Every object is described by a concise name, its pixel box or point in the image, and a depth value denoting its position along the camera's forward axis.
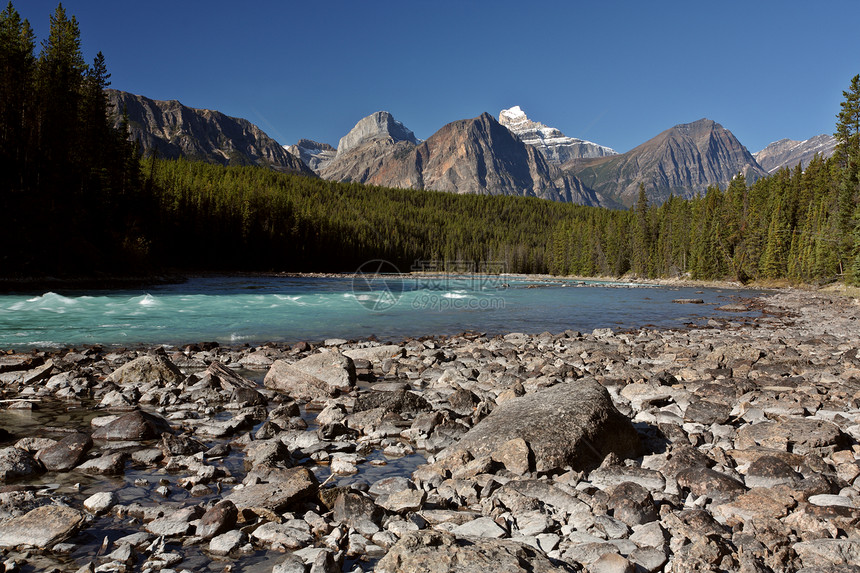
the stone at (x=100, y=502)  4.37
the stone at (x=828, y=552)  3.37
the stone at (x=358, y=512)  4.18
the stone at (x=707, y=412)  7.09
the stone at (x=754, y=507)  4.13
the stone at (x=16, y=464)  4.96
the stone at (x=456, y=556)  3.22
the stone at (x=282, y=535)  3.91
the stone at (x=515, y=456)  5.18
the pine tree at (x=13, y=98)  38.22
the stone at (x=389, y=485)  4.99
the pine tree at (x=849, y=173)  46.12
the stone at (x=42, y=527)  3.73
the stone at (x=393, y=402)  7.82
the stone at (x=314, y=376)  9.28
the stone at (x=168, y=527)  3.99
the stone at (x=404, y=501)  4.51
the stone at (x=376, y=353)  12.94
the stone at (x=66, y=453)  5.36
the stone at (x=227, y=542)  3.80
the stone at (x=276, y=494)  4.38
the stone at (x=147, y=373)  9.39
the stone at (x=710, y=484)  4.55
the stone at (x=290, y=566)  3.41
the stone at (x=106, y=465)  5.31
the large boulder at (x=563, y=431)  5.31
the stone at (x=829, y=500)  4.24
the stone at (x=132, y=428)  6.38
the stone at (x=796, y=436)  5.59
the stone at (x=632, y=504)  4.16
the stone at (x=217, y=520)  4.01
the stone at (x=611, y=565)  3.30
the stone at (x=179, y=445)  5.80
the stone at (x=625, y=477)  4.92
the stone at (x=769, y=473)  4.79
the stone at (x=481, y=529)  3.97
